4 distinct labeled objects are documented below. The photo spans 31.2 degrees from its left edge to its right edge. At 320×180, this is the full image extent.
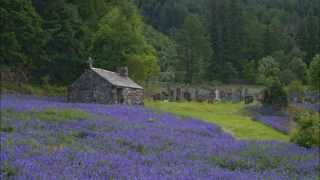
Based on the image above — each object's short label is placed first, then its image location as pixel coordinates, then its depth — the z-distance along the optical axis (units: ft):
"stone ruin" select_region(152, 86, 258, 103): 206.59
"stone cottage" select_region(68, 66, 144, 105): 152.46
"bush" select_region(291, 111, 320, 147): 77.10
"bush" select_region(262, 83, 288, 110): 159.12
